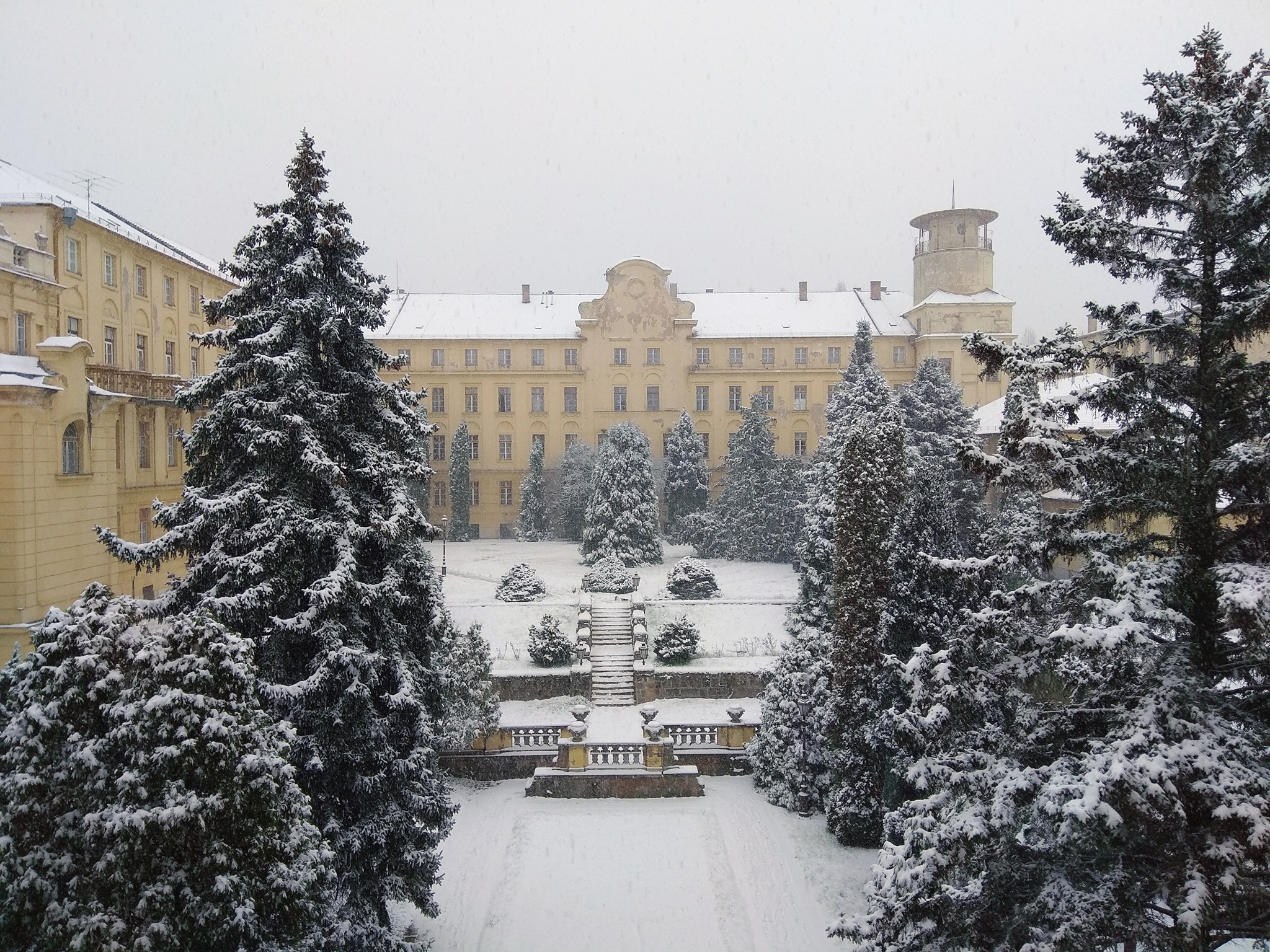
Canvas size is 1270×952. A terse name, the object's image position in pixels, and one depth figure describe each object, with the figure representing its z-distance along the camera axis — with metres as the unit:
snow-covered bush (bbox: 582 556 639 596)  33.03
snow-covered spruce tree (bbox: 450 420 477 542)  51.34
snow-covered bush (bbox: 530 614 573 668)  26.97
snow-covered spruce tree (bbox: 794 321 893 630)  27.41
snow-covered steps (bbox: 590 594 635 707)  26.45
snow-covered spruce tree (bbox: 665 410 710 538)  47.59
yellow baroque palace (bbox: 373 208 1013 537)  53.88
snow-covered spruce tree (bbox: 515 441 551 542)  49.16
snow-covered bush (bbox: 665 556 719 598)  32.56
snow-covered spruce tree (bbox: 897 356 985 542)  35.09
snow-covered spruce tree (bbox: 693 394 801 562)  40.78
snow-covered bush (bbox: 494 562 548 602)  32.41
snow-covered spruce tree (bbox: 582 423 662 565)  38.06
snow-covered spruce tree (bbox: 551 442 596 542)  47.12
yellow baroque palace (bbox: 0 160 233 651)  20.55
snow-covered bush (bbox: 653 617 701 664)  27.39
